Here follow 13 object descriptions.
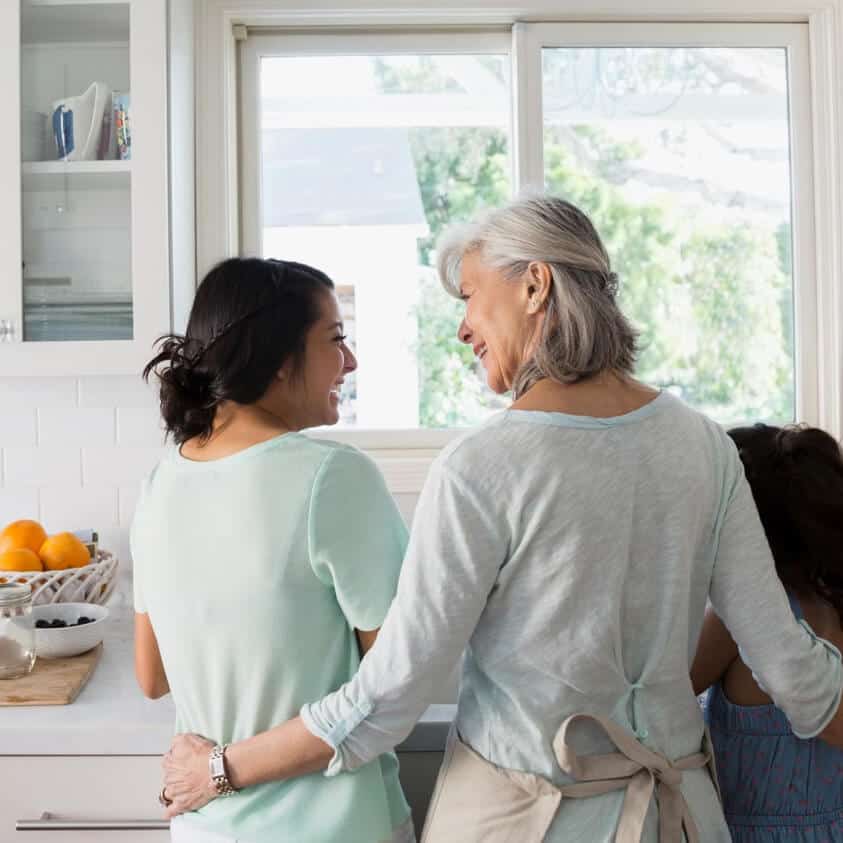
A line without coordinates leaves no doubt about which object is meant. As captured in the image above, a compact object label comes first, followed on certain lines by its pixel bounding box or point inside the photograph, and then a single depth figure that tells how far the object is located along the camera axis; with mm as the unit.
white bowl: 1576
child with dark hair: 1188
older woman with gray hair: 921
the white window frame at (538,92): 2125
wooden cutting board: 1421
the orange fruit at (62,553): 1759
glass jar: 1477
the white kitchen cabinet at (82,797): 1366
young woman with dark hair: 1020
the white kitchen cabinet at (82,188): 1836
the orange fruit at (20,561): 1715
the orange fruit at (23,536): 1779
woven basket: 1675
